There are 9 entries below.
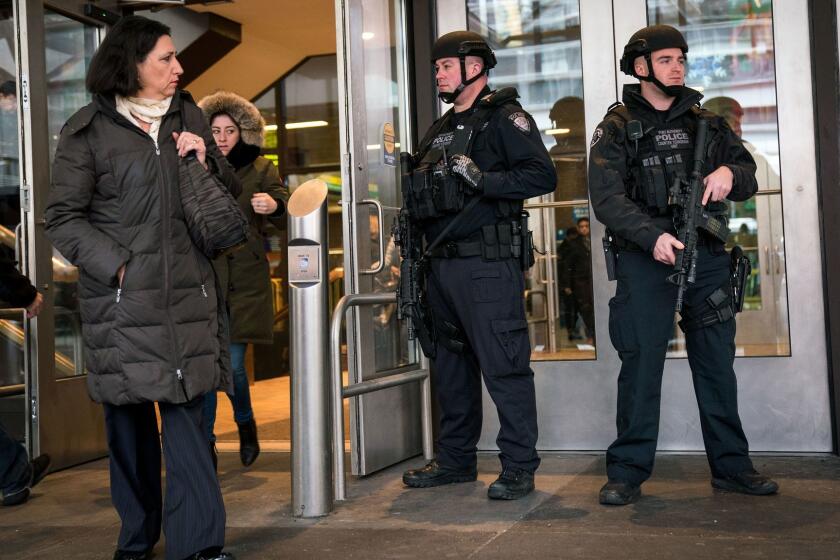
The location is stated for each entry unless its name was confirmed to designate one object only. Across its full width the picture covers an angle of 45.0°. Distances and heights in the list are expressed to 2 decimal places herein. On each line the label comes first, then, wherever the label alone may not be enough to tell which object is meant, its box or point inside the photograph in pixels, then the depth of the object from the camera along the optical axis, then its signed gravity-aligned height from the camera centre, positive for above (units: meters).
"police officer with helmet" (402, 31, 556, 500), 3.84 +0.28
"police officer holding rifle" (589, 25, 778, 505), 3.69 +0.05
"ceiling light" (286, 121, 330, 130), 10.38 +1.82
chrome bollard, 3.58 -0.20
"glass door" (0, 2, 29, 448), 5.04 +0.66
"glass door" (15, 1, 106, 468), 4.74 +0.21
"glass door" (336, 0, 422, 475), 4.36 +0.40
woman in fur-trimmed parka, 4.64 +0.24
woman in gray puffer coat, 2.88 +0.10
